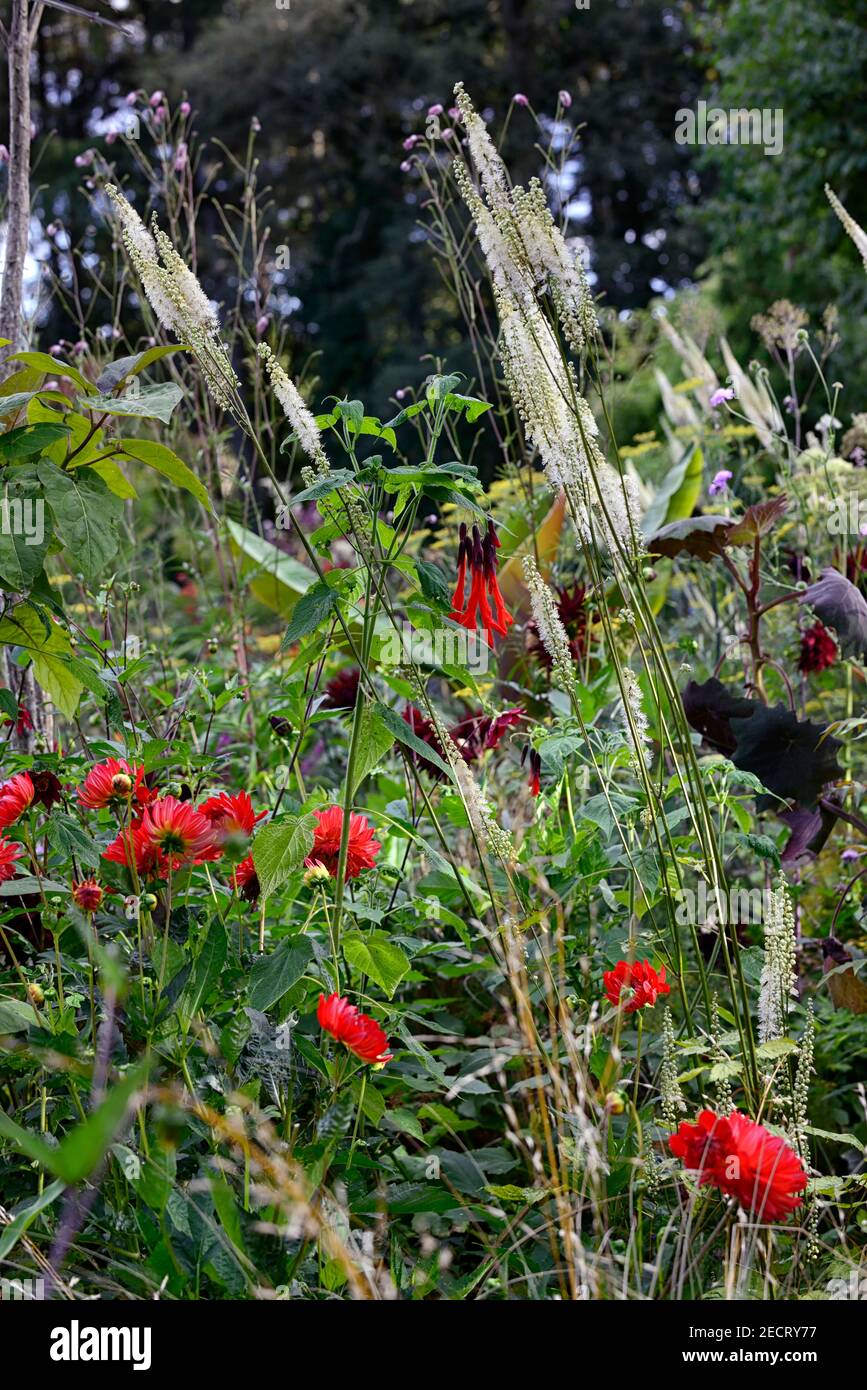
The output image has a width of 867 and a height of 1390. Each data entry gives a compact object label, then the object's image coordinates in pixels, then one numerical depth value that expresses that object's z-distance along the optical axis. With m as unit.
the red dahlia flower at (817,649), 2.55
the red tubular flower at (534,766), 2.12
